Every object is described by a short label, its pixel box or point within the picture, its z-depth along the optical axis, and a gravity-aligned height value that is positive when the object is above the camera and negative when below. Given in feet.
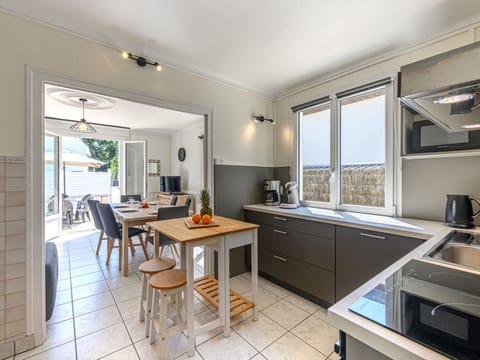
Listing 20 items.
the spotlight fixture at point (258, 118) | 9.80 +2.72
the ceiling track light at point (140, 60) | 6.38 +3.58
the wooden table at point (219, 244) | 4.98 -1.65
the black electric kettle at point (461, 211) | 5.12 -0.77
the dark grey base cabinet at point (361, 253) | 5.32 -1.94
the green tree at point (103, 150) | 25.45 +3.66
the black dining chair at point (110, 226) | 9.68 -2.07
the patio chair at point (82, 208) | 18.91 -2.45
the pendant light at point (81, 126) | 12.17 +2.99
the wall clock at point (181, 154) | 19.64 +2.30
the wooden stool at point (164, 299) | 4.76 -2.72
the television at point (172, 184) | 19.11 -0.40
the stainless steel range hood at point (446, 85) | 2.65 +1.23
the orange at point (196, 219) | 6.01 -1.08
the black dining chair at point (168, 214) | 9.39 -1.52
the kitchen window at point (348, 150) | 7.19 +1.09
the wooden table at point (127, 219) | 9.11 -1.70
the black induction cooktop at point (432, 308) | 1.66 -1.21
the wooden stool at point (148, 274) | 5.54 -2.49
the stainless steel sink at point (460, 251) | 3.89 -1.29
